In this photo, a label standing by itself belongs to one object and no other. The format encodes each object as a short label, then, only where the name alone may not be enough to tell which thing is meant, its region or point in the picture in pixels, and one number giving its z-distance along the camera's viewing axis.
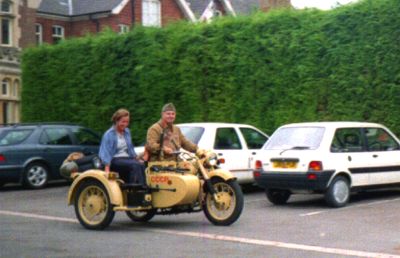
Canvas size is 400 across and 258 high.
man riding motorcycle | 11.82
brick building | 43.34
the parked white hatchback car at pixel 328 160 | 13.76
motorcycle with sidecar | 11.51
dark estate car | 19.02
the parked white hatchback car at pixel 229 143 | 15.97
